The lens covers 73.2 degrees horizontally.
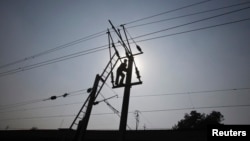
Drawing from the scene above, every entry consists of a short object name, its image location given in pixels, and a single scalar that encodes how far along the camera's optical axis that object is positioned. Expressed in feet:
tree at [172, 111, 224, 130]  162.91
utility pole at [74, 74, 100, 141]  31.42
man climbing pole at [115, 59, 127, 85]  32.76
